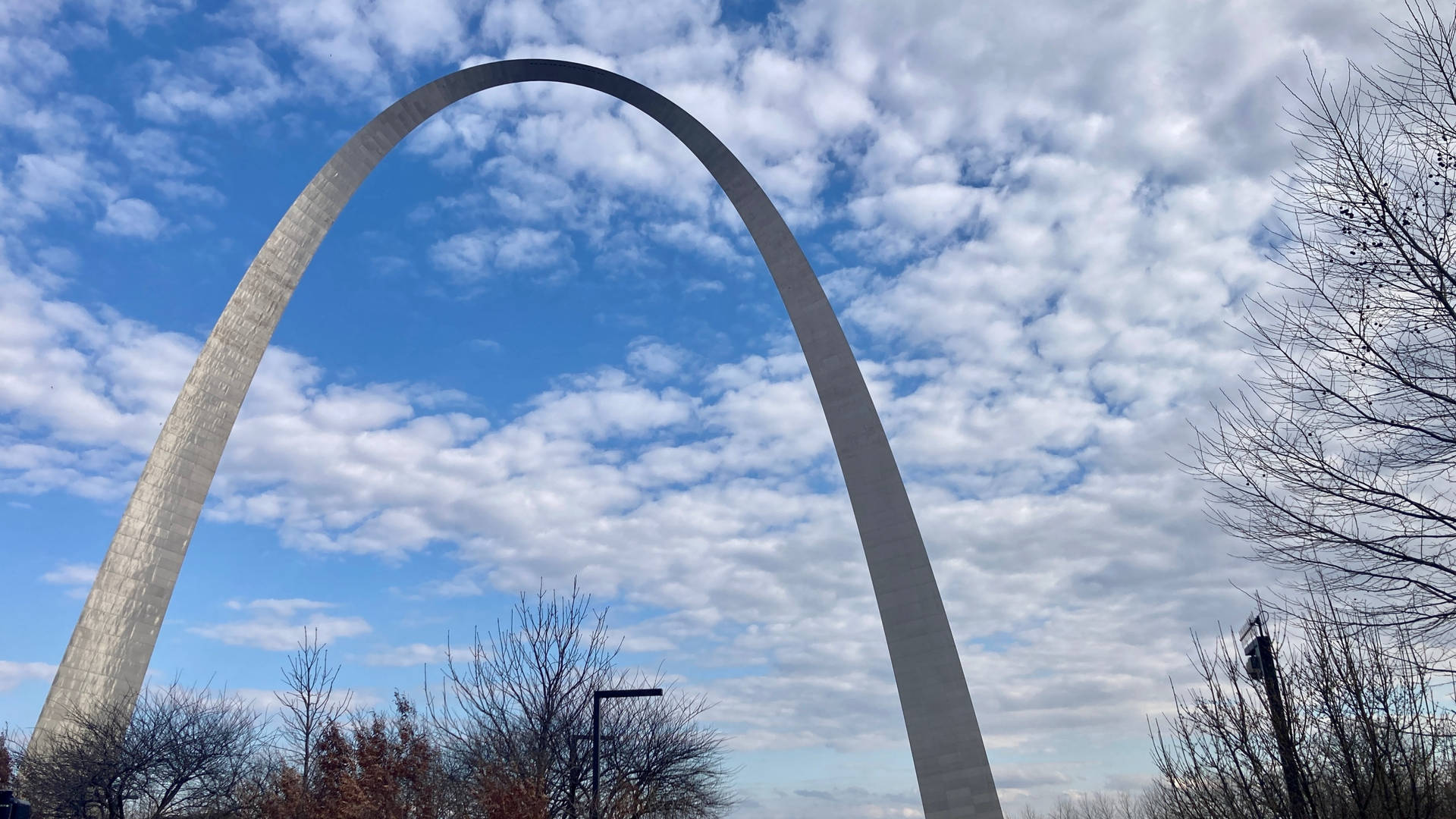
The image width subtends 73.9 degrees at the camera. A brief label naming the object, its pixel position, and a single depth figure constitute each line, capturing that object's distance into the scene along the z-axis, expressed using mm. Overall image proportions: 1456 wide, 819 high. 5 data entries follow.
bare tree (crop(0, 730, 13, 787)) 28984
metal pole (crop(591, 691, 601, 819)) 18703
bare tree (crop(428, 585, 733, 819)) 20109
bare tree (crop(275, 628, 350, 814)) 27625
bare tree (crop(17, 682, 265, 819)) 26078
